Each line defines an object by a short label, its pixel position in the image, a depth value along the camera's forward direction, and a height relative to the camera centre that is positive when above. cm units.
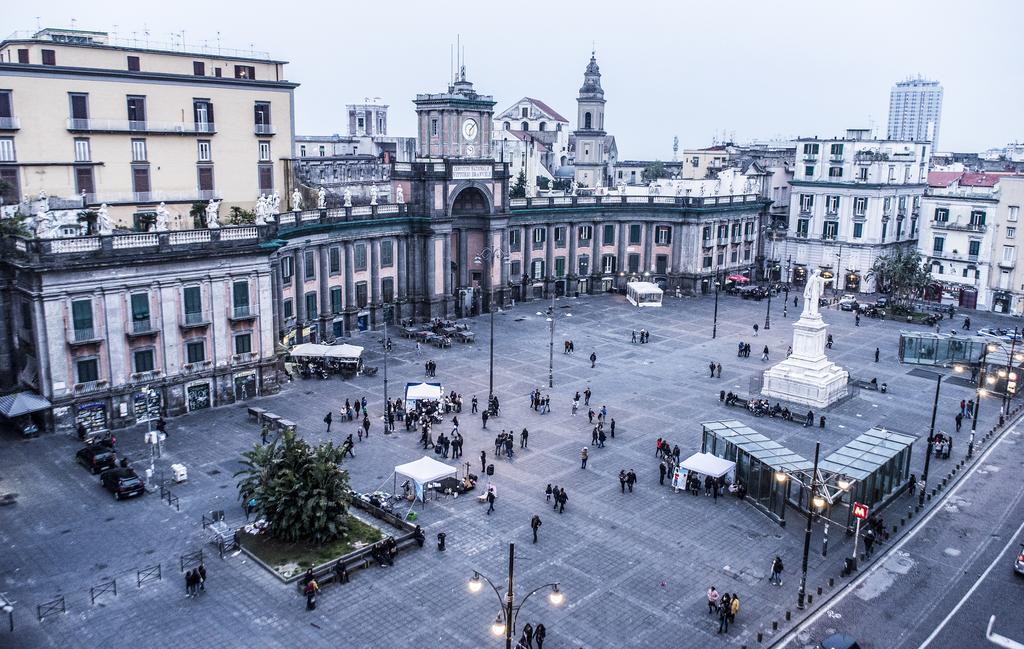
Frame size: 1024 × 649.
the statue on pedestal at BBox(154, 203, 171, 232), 4900 -328
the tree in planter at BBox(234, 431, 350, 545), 3338 -1304
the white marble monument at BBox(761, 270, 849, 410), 5572 -1317
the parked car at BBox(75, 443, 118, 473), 4062 -1432
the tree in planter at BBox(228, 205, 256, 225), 5944 -367
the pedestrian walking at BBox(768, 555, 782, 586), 3200 -1511
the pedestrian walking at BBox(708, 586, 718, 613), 2964 -1492
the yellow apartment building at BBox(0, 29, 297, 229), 5625 +276
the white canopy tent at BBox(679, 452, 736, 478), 3983 -1395
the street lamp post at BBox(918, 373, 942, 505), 3994 -1432
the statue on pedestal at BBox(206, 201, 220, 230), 5062 -305
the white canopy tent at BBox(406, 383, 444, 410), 5097 -1356
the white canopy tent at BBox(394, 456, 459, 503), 3828 -1391
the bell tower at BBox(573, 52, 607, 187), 13675 +675
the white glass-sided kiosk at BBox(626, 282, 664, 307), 8894 -1291
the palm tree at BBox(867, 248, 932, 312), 8488 -1021
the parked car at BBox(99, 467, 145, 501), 3806 -1450
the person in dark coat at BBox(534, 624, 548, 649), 2762 -1512
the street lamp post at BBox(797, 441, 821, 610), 3077 -1346
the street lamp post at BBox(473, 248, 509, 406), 8056 -837
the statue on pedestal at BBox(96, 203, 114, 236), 4619 -326
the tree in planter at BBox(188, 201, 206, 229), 6081 -368
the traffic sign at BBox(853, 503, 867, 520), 3412 -1354
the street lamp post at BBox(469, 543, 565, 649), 2395 -1317
